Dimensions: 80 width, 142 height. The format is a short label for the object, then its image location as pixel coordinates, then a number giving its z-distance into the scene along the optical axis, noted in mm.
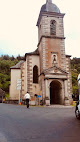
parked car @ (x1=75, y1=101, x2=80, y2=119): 5770
